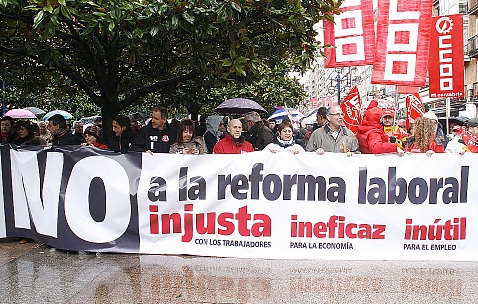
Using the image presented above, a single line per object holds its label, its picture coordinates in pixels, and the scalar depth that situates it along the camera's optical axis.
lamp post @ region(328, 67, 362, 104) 70.78
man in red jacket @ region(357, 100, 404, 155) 6.49
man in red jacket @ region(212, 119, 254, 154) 6.95
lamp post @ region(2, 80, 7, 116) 22.02
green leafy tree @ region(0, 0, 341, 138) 6.05
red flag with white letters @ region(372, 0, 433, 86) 8.34
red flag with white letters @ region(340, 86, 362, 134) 10.18
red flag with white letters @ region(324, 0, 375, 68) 8.76
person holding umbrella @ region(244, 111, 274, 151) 9.55
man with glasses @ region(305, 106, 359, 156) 6.77
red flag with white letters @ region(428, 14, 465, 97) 11.43
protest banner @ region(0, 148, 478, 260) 6.11
